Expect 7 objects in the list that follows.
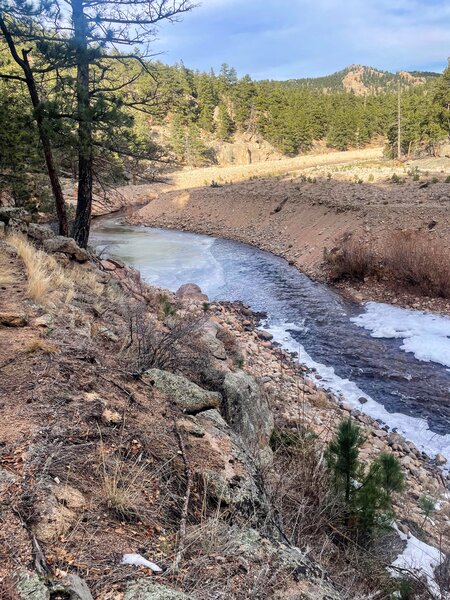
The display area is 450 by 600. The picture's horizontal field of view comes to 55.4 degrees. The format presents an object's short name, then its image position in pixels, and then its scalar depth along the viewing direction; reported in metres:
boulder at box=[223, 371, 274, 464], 4.36
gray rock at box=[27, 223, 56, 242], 9.23
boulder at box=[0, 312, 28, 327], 4.48
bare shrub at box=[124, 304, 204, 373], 4.55
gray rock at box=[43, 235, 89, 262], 8.66
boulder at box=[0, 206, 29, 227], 9.24
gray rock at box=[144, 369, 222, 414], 3.67
